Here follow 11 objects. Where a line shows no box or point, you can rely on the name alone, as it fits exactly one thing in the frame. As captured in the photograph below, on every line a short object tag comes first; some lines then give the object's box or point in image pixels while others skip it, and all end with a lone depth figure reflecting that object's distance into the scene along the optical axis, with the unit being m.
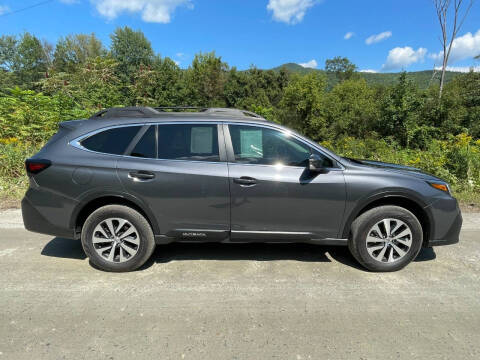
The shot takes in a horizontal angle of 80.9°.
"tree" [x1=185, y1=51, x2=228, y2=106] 49.59
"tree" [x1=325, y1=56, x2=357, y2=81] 80.14
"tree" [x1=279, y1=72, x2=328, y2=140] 41.81
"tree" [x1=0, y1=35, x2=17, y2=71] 56.09
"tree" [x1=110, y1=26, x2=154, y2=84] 49.97
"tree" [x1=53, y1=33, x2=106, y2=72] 58.78
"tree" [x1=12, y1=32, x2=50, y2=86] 56.97
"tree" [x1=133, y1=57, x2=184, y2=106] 33.59
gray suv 3.08
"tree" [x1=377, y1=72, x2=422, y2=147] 17.92
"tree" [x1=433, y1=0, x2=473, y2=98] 22.86
